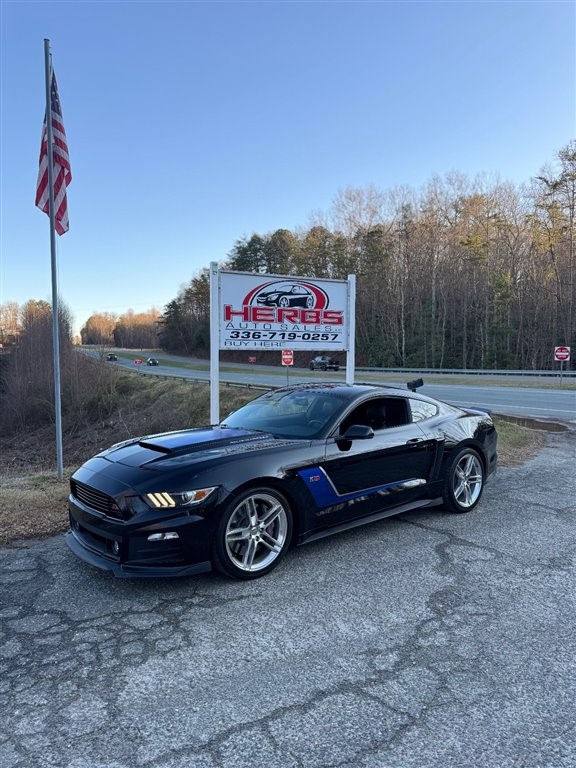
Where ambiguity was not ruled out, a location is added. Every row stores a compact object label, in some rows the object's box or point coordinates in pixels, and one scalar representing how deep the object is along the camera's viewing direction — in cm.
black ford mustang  350
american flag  741
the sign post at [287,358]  1744
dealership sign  841
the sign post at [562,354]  2506
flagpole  712
